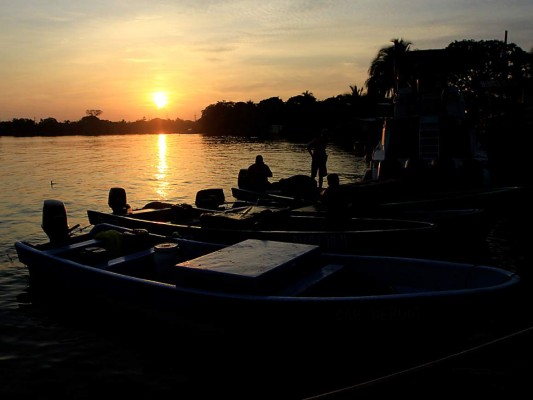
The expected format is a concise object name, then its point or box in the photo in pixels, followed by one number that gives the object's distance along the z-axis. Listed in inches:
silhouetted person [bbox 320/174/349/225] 428.5
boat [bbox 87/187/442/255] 382.9
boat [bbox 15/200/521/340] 256.4
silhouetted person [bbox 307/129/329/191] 840.9
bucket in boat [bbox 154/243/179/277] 356.8
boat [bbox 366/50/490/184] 685.3
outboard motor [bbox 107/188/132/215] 579.2
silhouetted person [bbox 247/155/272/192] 737.6
